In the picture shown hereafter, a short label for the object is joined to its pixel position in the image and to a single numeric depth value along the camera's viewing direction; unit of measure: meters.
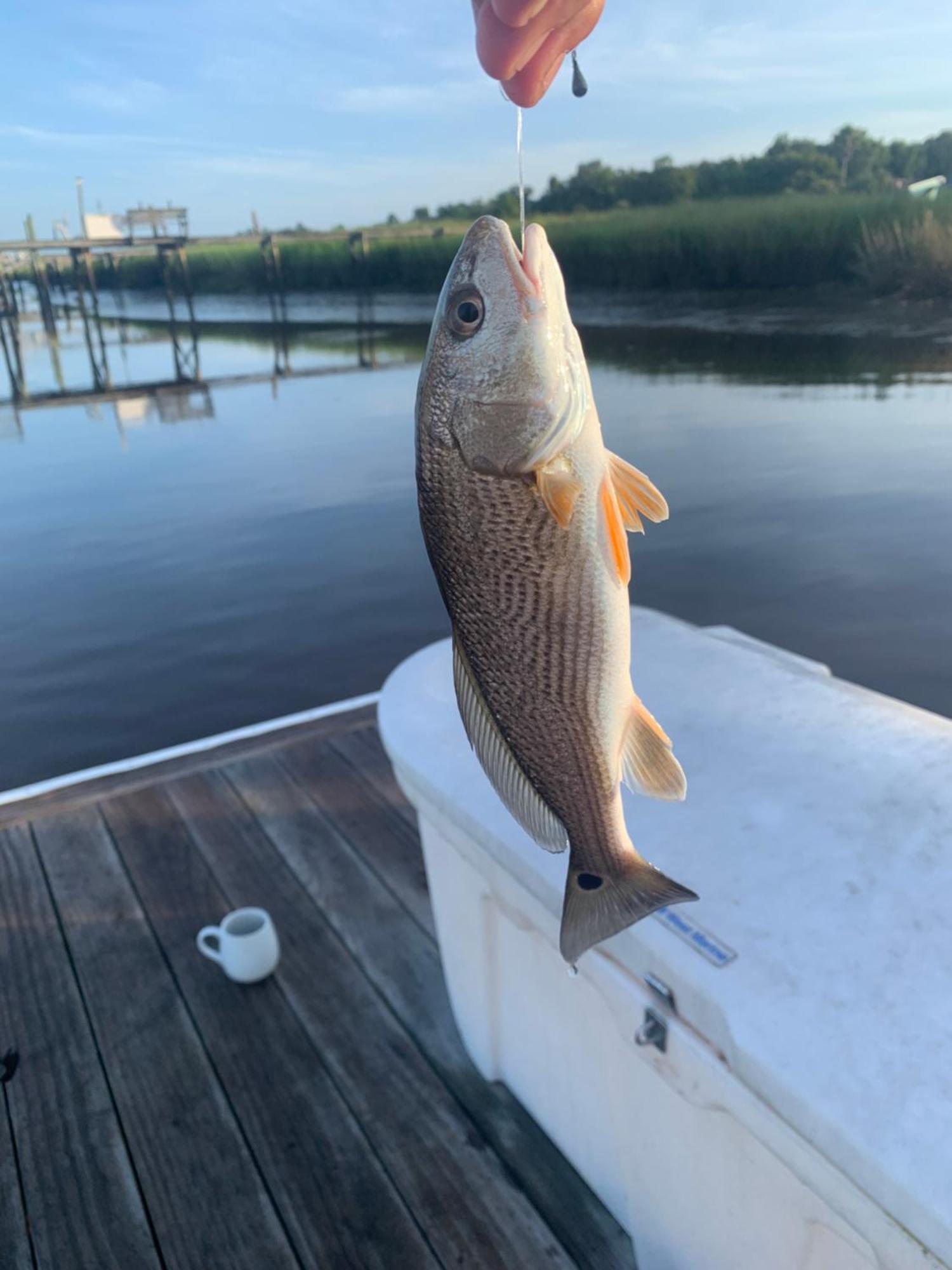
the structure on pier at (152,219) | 29.97
